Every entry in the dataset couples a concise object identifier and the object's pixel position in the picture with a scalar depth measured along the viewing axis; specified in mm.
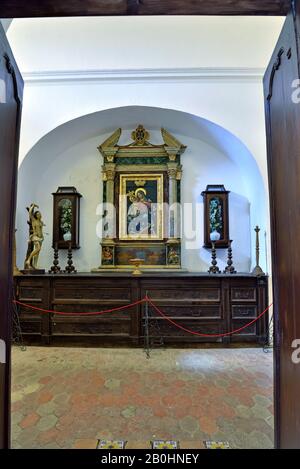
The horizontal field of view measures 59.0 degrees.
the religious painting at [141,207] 5496
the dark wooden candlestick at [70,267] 4943
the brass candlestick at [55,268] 4816
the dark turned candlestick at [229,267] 4738
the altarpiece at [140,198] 5453
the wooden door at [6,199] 1440
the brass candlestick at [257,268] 4445
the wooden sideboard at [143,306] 4270
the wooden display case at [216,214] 5328
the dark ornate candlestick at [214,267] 4824
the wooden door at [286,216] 1301
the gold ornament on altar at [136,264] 4516
